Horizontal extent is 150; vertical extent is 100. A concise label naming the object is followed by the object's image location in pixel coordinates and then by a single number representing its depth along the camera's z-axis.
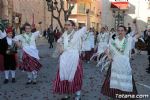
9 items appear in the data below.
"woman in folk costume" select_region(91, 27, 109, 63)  7.58
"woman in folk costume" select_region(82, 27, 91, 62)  7.94
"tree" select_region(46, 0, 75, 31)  10.14
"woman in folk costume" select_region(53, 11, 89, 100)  3.71
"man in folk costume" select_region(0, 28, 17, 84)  5.11
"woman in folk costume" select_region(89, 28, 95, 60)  8.24
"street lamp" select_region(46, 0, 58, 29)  10.20
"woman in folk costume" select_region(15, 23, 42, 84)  4.87
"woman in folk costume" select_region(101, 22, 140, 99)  3.55
